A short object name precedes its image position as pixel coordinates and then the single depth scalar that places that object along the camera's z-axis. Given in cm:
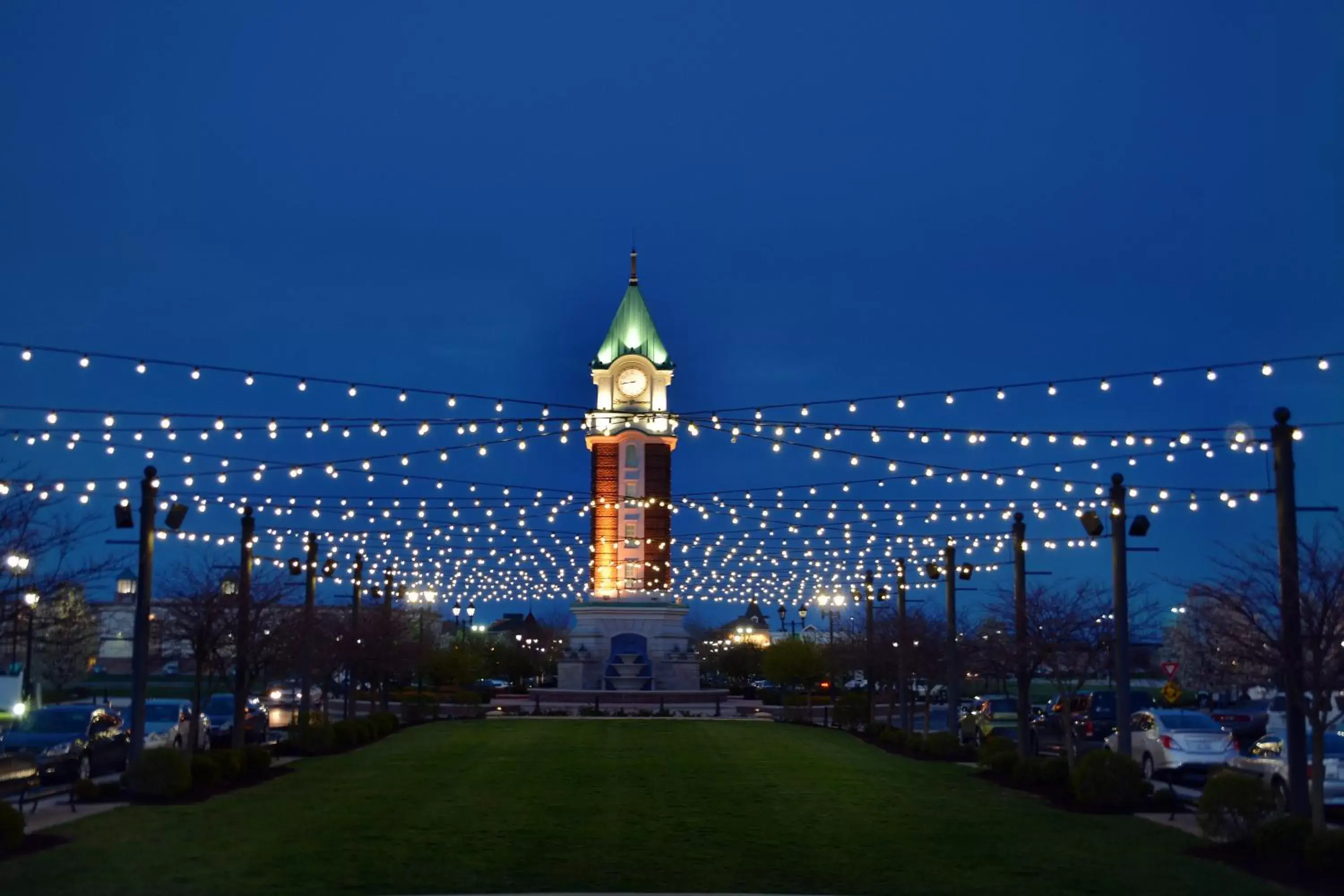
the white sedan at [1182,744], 2828
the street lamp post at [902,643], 4219
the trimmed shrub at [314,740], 3544
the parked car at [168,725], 3150
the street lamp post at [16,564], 2020
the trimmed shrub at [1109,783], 2277
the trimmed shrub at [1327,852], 1535
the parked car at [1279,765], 2208
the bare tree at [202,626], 2845
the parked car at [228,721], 3756
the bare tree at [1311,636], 1727
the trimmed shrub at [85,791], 2261
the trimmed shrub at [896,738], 3831
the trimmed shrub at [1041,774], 2539
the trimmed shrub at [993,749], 2955
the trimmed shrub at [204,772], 2477
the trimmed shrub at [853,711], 4884
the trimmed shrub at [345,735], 3659
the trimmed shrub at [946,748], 3475
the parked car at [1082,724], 3462
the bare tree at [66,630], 2191
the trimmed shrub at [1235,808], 1741
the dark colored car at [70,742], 2616
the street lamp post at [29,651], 1978
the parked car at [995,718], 4225
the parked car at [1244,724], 4053
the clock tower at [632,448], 10394
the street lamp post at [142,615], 2439
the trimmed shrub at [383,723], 4269
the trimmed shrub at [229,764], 2589
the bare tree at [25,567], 1936
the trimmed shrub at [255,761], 2825
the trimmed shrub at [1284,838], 1654
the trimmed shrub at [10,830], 1683
